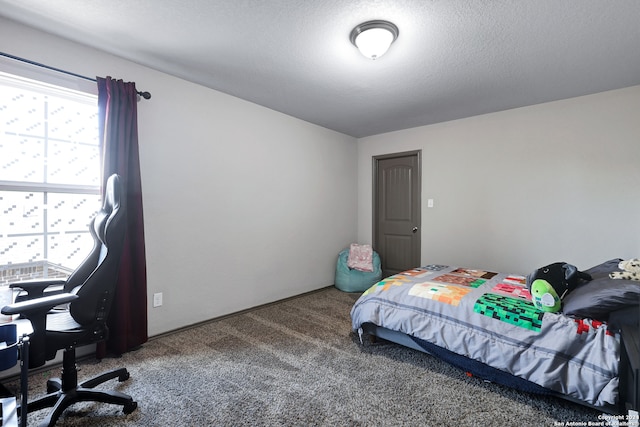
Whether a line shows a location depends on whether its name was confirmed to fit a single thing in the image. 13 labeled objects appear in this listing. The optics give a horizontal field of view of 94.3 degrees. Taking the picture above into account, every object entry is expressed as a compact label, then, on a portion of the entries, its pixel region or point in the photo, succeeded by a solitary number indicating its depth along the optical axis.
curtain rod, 1.97
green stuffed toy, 1.89
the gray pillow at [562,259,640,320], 1.61
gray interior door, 4.46
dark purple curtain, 2.33
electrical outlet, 2.68
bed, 1.62
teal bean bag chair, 4.29
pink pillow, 4.41
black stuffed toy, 1.90
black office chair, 1.45
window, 2.06
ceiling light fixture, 1.98
